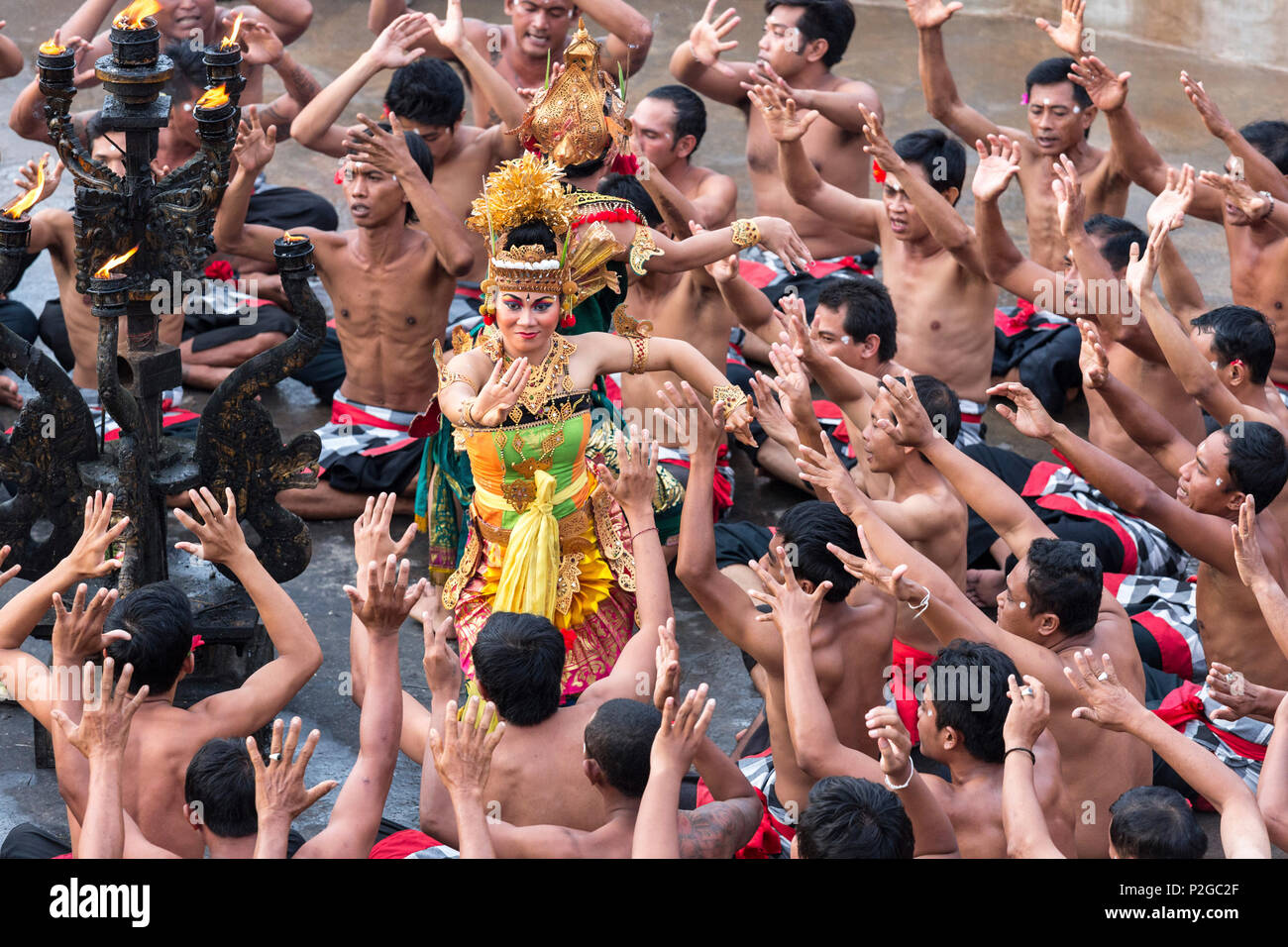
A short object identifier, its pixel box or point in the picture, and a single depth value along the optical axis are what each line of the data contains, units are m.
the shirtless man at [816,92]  7.54
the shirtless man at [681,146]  6.84
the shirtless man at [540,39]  7.08
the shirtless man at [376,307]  6.22
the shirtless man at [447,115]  6.41
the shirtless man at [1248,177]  6.37
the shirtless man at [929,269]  6.52
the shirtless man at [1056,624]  4.26
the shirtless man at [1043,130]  7.10
